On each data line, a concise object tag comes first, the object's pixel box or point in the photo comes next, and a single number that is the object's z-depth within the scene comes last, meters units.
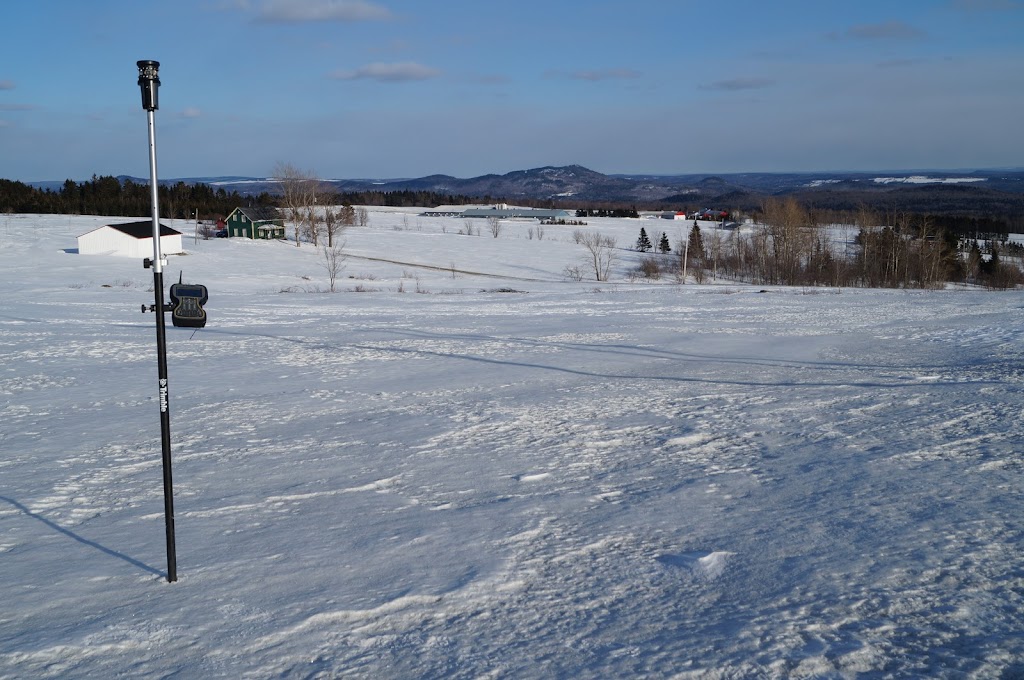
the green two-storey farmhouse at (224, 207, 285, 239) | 83.44
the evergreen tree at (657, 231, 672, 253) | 92.88
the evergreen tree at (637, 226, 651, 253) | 94.79
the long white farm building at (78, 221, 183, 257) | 64.50
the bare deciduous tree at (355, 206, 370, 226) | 112.35
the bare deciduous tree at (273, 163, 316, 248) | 87.88
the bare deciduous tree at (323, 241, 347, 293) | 55.11
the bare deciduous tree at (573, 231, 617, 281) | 67.44
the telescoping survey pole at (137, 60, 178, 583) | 5.82
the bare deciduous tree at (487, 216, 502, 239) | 106.06
